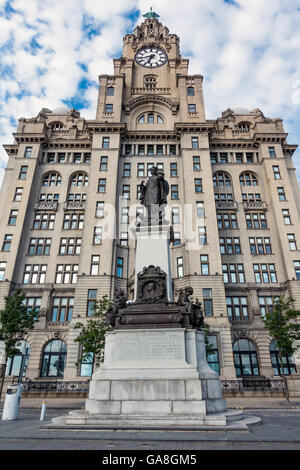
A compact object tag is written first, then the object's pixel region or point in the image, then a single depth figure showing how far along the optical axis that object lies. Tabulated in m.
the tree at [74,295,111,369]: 25.05
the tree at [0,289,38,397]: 25.17
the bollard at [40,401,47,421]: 11.91
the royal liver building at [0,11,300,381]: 36.91
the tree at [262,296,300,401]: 26.91
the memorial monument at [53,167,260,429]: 9.05
